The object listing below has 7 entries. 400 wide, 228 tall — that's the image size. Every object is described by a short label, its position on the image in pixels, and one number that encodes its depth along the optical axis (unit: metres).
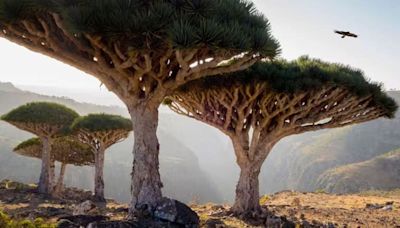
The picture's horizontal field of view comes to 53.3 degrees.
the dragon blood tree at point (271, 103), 14.08
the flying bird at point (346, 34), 9.27
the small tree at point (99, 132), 25.88
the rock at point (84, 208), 12.77
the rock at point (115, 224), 8.28
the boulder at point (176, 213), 10.21
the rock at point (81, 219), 9.14
